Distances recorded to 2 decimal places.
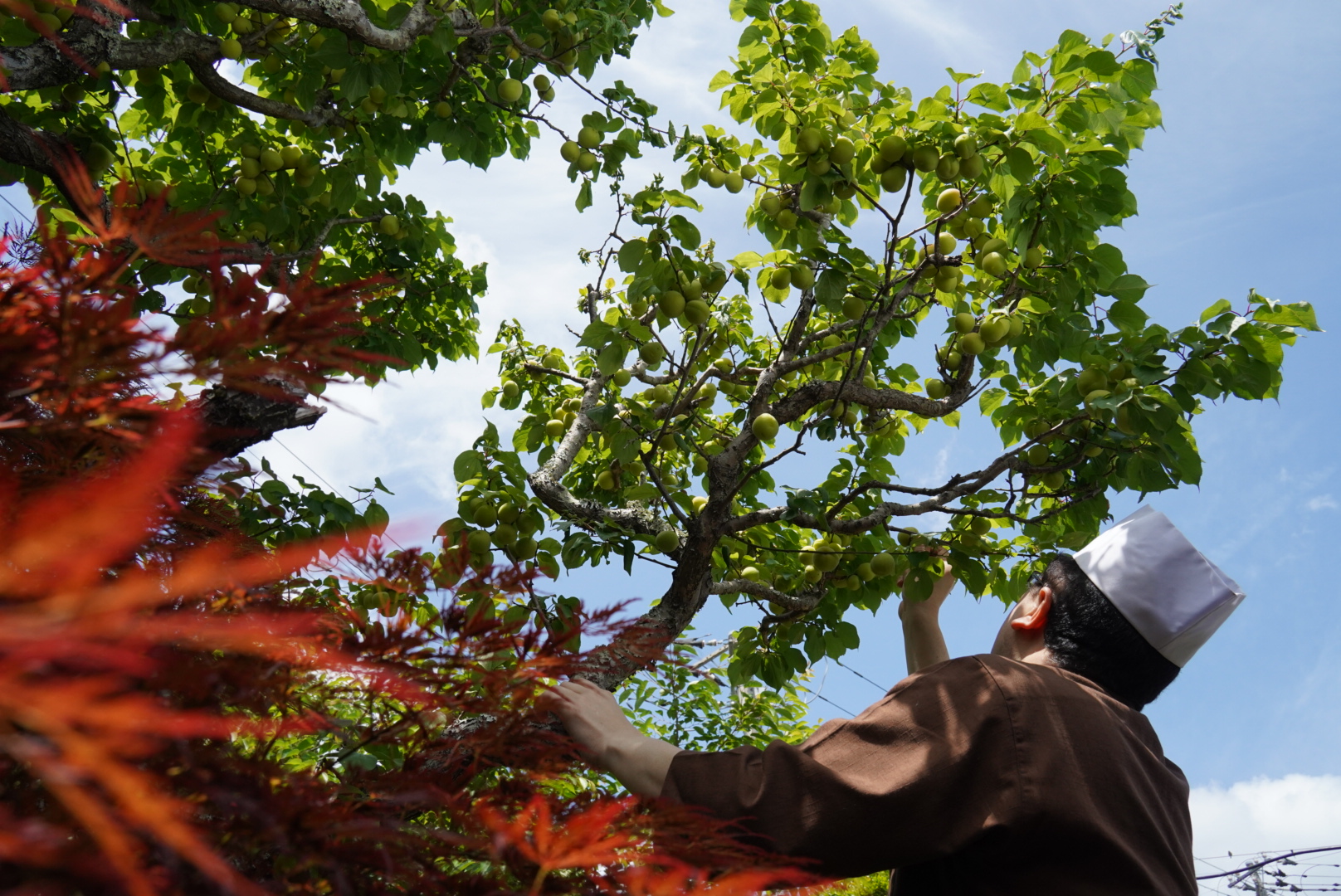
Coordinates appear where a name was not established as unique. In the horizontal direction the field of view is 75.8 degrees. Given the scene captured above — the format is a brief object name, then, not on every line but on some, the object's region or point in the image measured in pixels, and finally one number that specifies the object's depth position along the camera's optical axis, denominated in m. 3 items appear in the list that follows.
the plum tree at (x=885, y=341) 3.13
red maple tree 0.57
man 1.38
